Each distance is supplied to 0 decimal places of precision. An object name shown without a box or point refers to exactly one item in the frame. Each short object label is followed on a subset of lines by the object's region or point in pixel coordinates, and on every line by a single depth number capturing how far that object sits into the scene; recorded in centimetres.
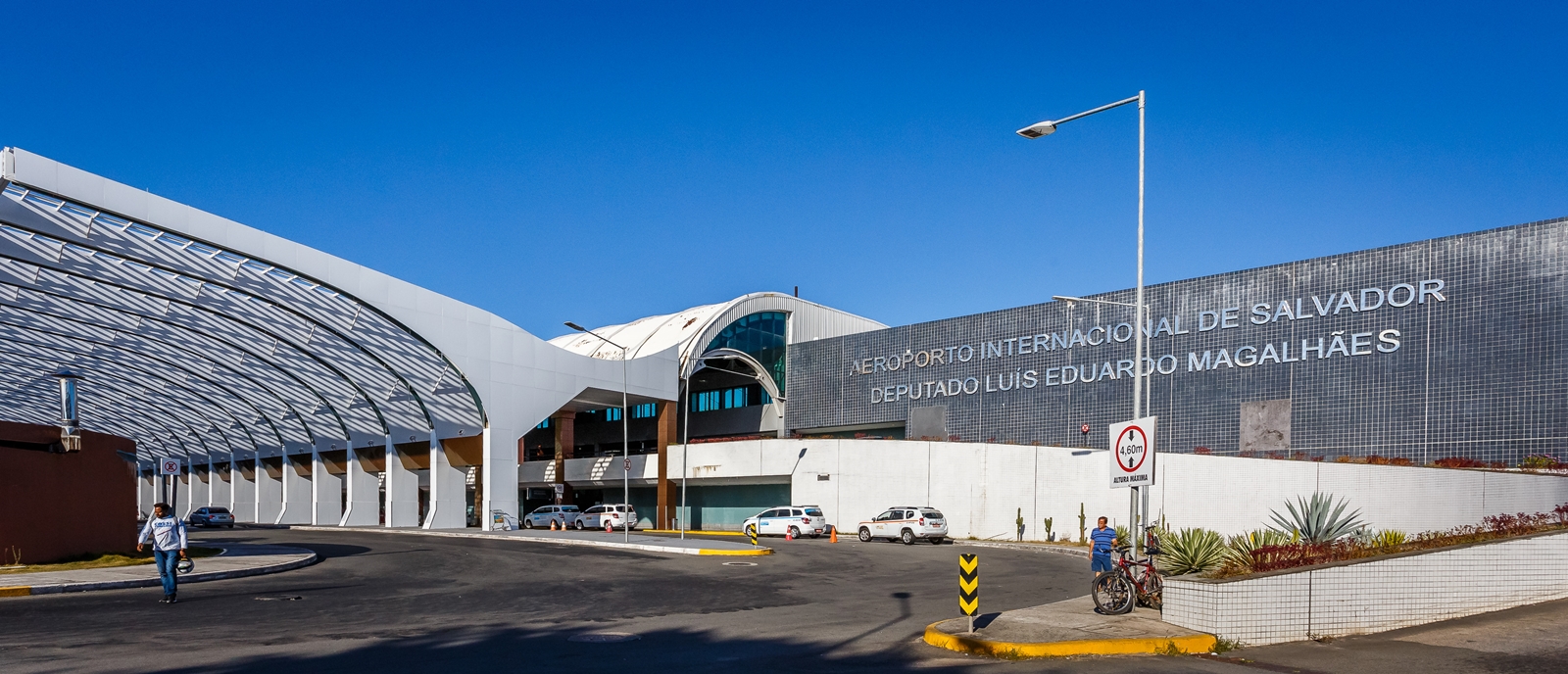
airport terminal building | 3722
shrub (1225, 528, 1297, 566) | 1433
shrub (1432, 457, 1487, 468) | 3291
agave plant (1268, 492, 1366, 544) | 1820
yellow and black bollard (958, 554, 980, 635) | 1366
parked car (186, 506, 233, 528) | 6231
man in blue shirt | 1705
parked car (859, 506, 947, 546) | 4228
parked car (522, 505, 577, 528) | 5803
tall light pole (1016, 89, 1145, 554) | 1759
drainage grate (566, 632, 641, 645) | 1361
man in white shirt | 1794
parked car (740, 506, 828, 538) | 4825
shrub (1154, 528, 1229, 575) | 1530
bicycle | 1509
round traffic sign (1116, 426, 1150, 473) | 1530
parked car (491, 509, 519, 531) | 5550
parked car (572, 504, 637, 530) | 5507
